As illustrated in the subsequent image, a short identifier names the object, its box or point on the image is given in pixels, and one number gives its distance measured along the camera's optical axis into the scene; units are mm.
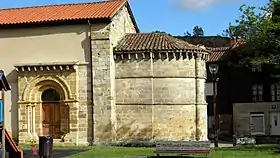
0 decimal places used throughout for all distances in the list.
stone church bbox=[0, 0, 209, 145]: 33344
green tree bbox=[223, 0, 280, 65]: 29141
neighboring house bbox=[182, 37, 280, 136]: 46156
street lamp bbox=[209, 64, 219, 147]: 29656
